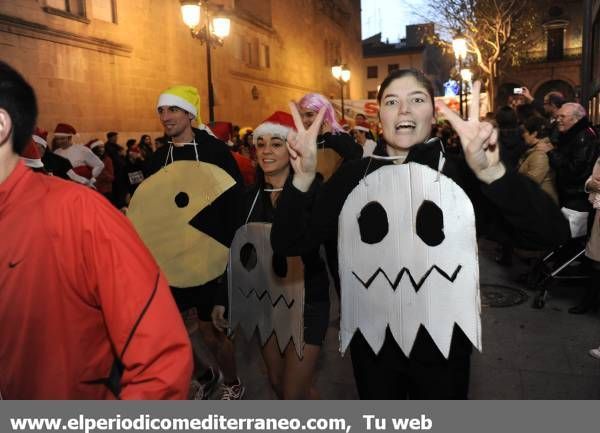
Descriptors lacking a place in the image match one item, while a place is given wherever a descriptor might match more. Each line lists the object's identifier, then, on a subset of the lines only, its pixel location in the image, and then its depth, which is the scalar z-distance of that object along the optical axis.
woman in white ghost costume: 2.26
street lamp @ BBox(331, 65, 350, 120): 23.28
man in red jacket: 1.51
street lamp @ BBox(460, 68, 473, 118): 22.51
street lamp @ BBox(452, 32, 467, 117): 17.97
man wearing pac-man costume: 4.01
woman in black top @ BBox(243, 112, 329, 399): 3.17
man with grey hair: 6.21
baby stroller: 6.15
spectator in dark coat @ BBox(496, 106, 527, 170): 7.64
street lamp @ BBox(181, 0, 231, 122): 11.17
